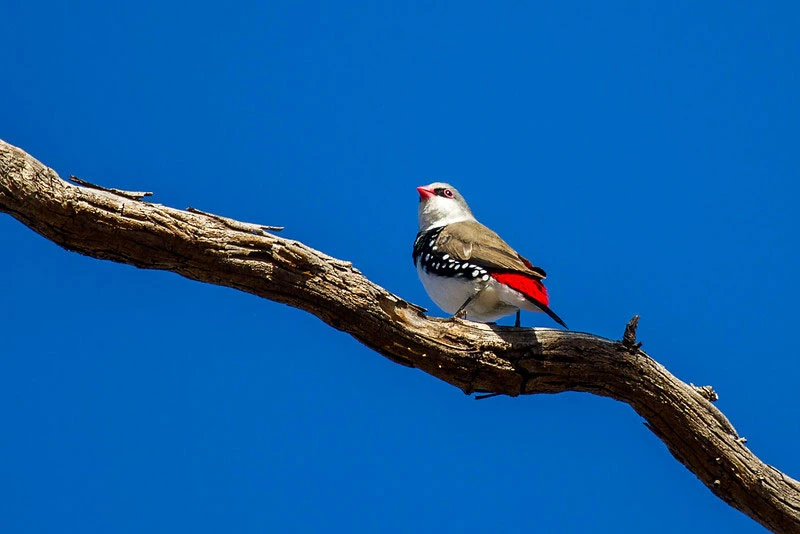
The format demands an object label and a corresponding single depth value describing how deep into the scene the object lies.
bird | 12.49
